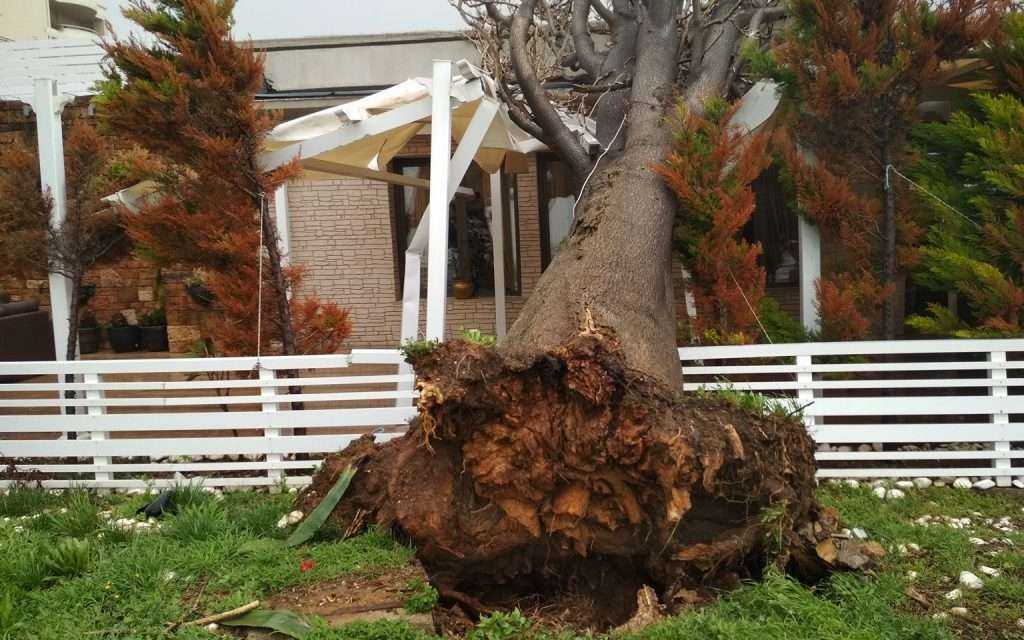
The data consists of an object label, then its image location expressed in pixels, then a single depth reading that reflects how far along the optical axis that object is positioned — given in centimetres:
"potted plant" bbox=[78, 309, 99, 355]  1125
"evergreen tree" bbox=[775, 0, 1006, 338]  546
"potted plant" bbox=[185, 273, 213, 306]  813
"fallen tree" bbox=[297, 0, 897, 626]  311
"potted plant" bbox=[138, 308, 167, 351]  1105
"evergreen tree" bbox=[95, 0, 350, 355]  561
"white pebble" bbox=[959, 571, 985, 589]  360
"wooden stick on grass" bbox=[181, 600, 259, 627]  317
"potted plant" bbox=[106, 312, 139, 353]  1109
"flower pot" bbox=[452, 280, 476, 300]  1085
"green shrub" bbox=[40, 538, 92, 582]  366
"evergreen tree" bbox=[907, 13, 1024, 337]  533
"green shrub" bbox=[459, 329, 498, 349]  344
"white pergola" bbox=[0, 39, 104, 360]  1127
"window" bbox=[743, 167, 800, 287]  974
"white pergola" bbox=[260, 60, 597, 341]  550
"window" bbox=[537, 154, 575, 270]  1055
